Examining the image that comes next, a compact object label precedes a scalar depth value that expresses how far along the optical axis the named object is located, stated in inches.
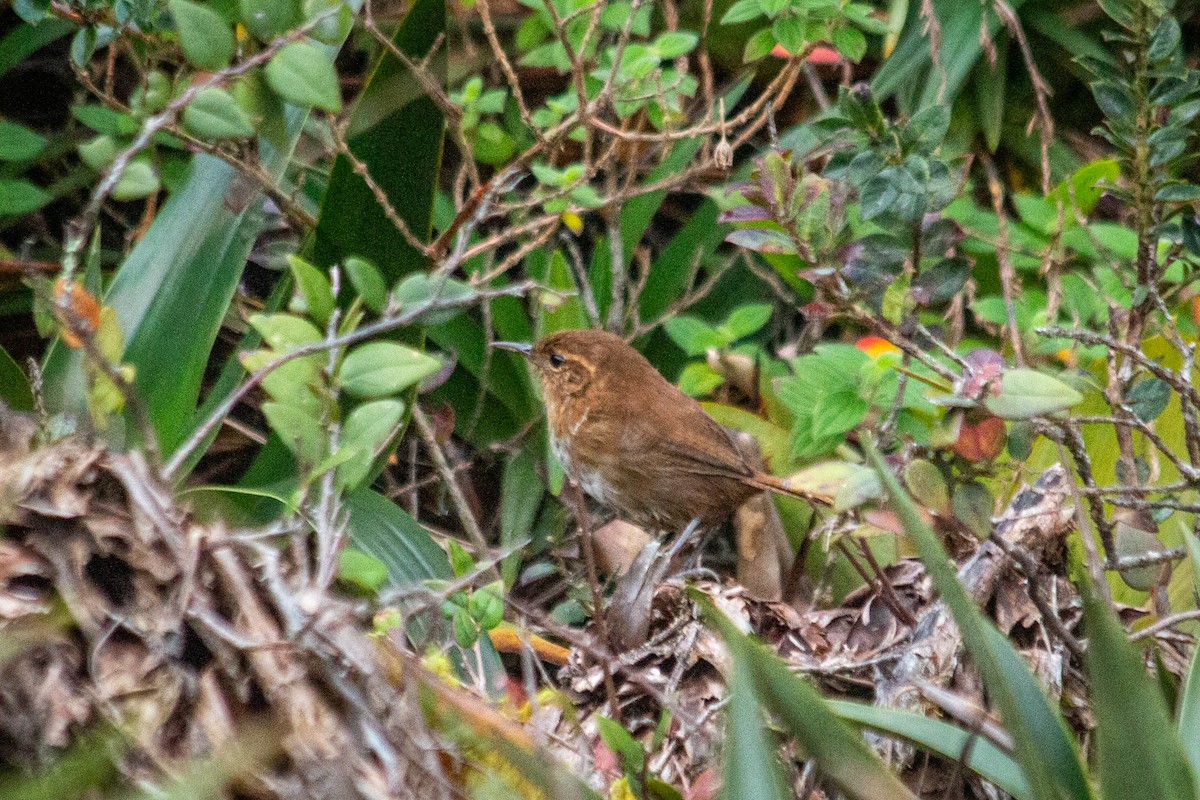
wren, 239.4
